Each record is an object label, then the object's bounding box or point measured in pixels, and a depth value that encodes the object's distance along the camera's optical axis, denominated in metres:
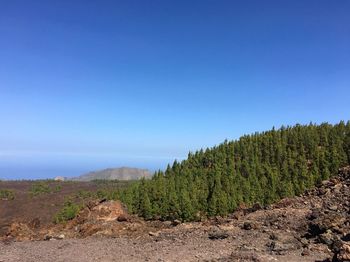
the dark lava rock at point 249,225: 20.87
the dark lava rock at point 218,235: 19.69
